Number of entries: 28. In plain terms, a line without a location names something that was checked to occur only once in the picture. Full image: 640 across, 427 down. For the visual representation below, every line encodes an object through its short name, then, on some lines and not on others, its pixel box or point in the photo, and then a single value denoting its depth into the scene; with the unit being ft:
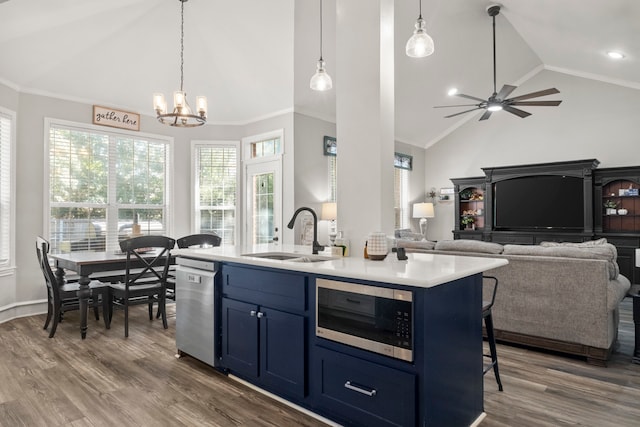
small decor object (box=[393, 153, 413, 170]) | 25.74
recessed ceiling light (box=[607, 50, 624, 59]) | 17.57
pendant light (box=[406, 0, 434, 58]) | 10.69
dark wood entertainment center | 19.74
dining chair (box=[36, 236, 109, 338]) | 12.54
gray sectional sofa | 10.05
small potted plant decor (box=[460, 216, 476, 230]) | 25.77
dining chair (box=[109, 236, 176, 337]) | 12.85
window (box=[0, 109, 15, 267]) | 14.29
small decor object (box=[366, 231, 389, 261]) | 7.89
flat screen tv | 21.68
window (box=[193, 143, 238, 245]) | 20.06
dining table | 12.51
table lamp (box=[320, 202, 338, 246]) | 18.31
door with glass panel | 19.12
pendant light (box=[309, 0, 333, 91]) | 12.06
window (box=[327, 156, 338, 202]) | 20.51
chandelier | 12.51
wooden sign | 17.03
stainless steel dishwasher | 9.61
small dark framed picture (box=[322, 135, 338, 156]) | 20.11
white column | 8.89
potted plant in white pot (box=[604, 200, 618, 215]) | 20.72
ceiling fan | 14.89
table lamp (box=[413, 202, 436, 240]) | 25.93
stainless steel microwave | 5.94
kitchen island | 5.89
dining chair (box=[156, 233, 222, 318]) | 15.17
